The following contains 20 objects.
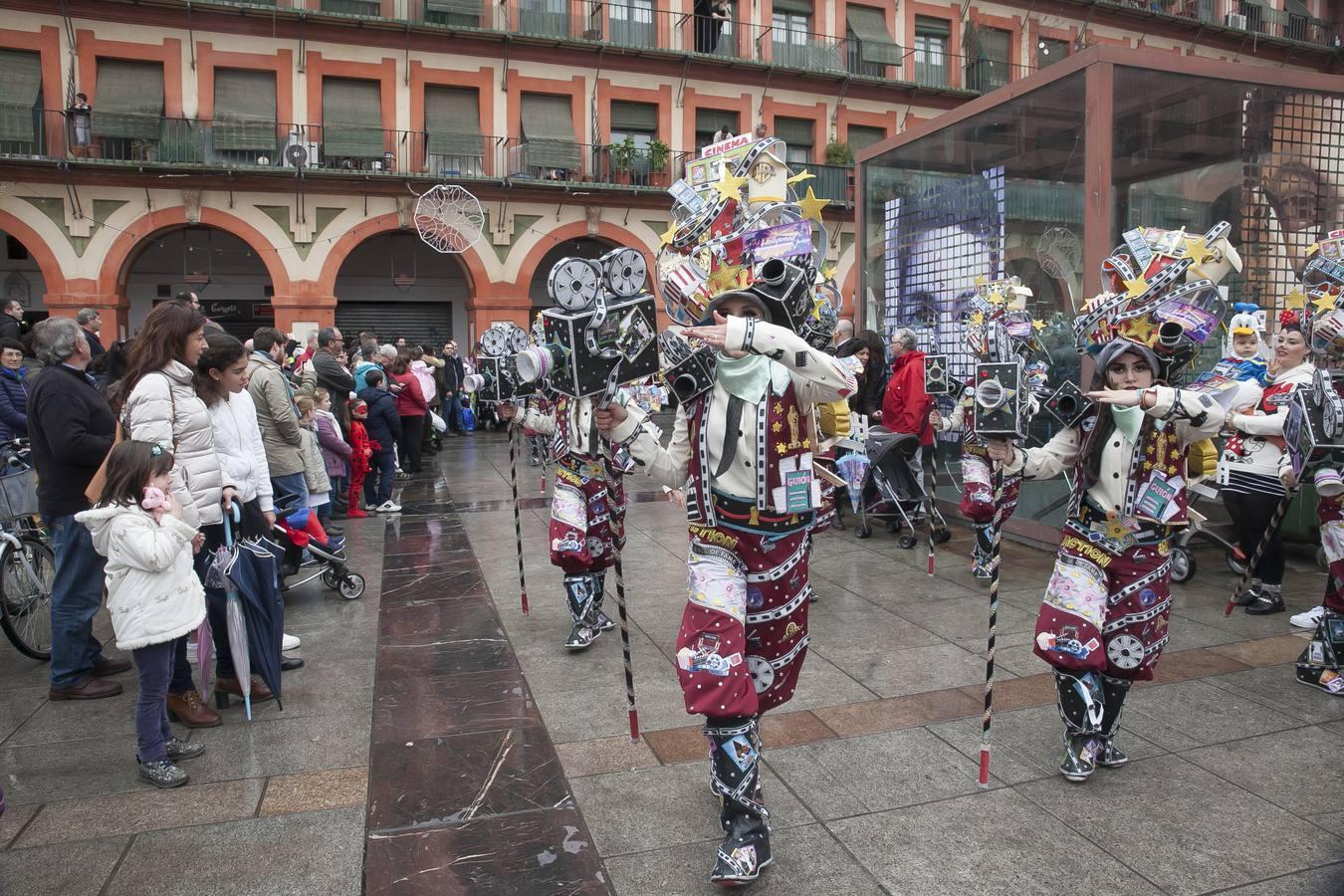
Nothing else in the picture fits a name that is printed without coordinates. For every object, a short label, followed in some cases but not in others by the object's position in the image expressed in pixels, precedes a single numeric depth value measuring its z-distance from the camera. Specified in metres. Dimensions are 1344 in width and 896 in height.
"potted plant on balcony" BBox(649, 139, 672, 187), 24.44
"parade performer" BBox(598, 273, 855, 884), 3.33
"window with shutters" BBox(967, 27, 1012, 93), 28.11
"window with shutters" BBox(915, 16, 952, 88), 27.95
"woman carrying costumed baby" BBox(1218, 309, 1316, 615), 6.20
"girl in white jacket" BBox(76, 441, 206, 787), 4.13
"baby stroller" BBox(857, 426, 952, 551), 9.11
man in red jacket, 8.91
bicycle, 5.61
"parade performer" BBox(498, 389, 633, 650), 5.82
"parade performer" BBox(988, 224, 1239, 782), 4.02
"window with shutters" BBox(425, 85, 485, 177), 22.80
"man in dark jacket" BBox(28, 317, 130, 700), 5.04
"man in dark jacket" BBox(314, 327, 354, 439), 9.88
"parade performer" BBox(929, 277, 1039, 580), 7.09
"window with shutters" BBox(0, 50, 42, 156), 19.66
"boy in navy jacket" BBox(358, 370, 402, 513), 11.30
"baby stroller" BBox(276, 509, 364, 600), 6.86
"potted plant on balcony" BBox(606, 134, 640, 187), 24.06
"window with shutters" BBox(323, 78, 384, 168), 21.94
